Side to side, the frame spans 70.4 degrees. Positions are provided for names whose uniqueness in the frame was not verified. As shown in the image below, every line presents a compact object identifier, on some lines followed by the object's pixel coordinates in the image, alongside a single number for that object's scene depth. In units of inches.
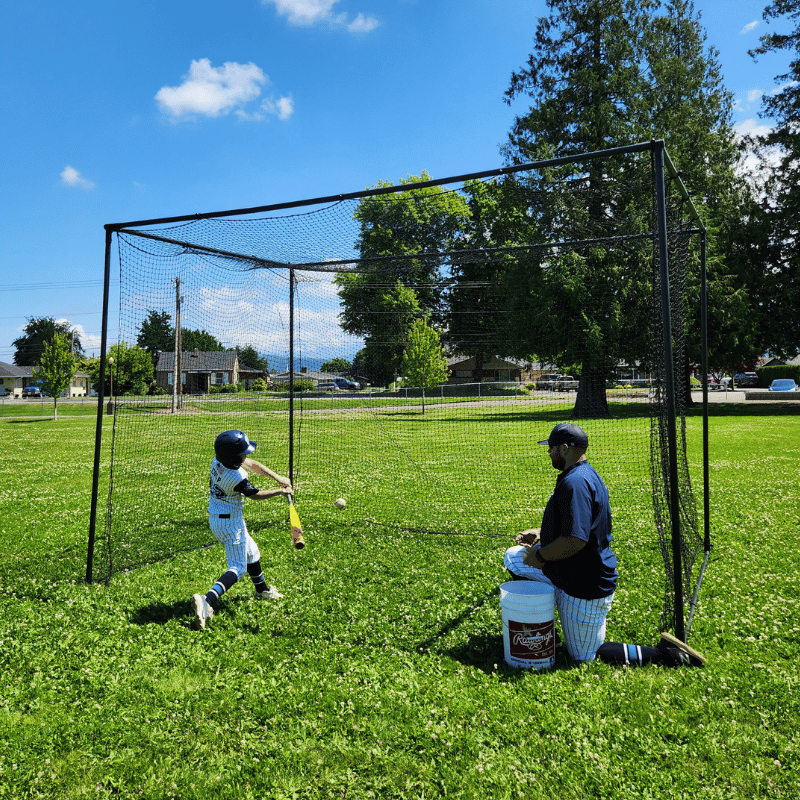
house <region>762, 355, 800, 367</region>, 2749.5
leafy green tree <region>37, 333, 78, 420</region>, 1216.8
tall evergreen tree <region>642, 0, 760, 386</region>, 1008.2
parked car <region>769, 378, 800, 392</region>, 1765.4
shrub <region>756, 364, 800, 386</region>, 2120.6
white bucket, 147.8
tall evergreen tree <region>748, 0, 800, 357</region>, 1111.6
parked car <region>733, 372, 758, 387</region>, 2406.0
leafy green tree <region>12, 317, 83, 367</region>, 3484.3
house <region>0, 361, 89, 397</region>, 3093.0
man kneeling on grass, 144.9
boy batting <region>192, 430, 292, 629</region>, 193.0
